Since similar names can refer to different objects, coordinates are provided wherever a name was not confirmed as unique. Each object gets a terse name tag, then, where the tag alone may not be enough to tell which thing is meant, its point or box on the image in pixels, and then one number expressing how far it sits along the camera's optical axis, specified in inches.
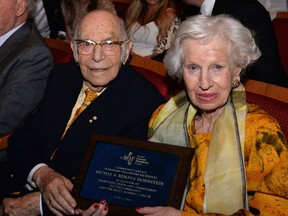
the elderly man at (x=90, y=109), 90.0
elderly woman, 70.2
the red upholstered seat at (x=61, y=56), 121.4
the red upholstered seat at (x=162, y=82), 102.5
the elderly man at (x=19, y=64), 103.1
